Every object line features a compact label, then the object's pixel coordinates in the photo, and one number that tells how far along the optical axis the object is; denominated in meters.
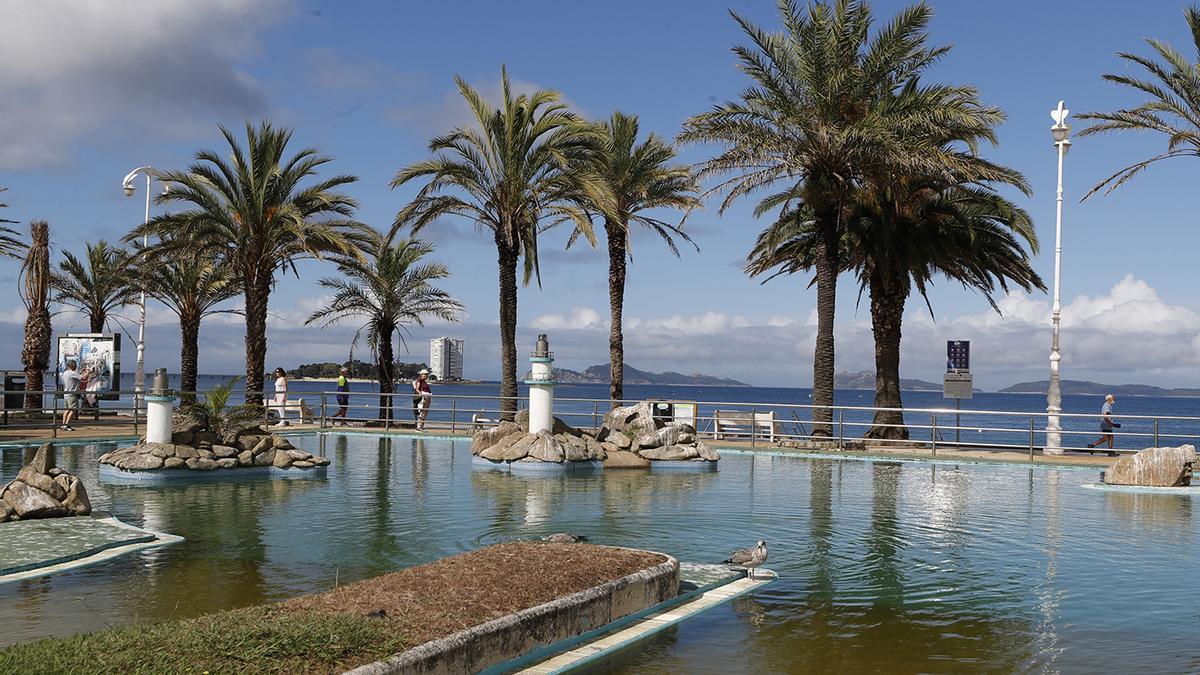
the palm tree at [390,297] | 35.88
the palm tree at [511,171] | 27.78
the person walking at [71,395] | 26.77
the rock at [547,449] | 20.11
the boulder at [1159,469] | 18.55
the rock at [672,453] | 21.59
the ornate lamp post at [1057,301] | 26.72
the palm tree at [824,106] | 26.05
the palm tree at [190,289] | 37.03
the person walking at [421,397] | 31.16
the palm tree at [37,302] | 33.50
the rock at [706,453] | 21.75
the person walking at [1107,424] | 24.96
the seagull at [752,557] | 9.79
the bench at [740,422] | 27.79
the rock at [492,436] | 21.77
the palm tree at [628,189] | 31.70
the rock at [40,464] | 13.02
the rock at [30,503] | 12.30
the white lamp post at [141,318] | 33.50
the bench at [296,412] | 29.53
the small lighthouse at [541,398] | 21.25
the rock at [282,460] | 18.56
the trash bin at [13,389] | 30.89
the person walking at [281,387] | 30.97
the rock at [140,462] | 17.14
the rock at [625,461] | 21.34
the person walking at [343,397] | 32.50
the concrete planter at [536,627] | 5.95
